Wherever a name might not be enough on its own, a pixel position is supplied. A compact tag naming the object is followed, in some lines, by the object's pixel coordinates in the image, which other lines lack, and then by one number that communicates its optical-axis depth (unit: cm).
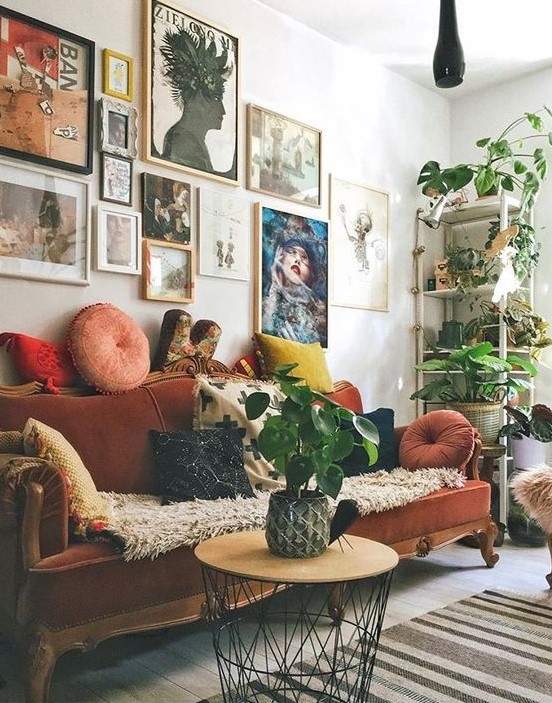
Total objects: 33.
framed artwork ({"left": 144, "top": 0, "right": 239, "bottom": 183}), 306
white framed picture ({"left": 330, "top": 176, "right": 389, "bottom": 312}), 395
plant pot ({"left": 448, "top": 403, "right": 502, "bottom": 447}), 378
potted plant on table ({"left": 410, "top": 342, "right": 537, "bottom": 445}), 374
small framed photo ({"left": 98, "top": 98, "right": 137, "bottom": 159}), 285
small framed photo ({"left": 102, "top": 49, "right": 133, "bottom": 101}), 289
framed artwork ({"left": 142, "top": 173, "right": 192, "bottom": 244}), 301
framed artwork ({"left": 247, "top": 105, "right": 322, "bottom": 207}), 347
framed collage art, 259
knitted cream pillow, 195
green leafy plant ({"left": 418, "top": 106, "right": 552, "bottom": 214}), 404
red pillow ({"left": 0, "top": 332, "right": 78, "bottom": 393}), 254
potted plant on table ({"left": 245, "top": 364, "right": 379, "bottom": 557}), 170
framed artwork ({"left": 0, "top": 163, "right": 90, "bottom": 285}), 256
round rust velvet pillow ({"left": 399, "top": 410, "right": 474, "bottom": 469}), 319
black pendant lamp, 229
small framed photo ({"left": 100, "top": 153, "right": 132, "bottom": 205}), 286
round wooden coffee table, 159
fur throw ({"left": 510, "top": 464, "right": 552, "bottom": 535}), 287
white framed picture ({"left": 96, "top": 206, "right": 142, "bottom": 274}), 283
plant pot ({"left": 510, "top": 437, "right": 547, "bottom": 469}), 395
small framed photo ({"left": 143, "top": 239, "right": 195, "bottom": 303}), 301
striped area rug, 195
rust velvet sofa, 175
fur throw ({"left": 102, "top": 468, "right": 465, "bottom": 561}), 194
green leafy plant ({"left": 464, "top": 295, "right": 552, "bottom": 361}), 404
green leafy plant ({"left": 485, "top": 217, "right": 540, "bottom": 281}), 402
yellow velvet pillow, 334
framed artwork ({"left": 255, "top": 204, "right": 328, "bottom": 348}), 349
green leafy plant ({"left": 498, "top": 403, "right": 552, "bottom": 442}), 367
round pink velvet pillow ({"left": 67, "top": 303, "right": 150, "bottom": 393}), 263
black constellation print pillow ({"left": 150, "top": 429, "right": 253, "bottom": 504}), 251
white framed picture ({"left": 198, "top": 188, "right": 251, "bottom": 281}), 323
